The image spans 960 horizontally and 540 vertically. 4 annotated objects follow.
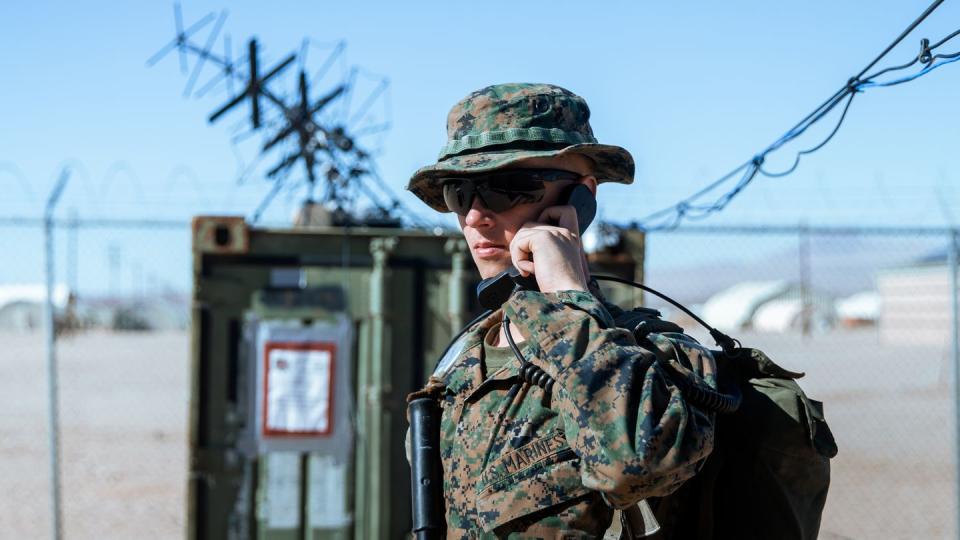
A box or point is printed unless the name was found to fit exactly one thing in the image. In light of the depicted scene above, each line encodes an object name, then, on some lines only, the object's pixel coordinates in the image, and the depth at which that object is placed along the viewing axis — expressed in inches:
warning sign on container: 187.9
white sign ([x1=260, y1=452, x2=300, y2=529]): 187.2
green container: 186.9
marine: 61.2
